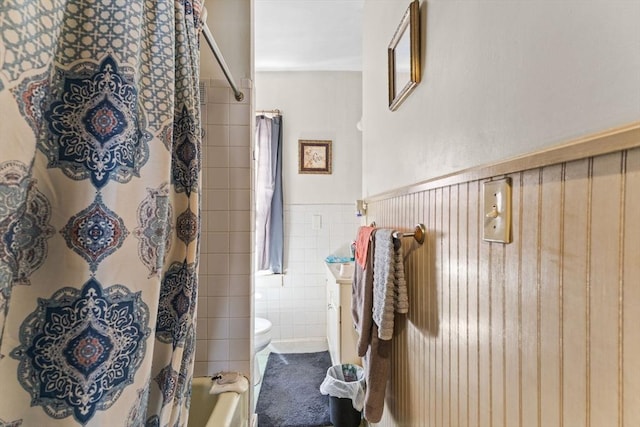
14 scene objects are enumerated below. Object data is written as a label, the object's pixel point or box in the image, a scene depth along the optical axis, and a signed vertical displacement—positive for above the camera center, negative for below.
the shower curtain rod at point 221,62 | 0.99 +0.58
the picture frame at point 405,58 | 1.07 +0.62
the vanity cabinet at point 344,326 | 2.09 -0.77
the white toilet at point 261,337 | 2.15 -0.87
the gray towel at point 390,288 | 1.10 -0.26
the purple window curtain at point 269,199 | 2.92 +0.16
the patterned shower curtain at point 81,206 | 0.42 +0.01
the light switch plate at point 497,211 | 0.60 +0.01
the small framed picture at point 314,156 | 3.03 +0.59
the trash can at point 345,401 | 1.67 -1.01
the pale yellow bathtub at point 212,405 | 1.17 -0.77
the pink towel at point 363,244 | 1.42 -0.14
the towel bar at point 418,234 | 1.03 -0.06
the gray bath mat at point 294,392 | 1.86 -1.24
